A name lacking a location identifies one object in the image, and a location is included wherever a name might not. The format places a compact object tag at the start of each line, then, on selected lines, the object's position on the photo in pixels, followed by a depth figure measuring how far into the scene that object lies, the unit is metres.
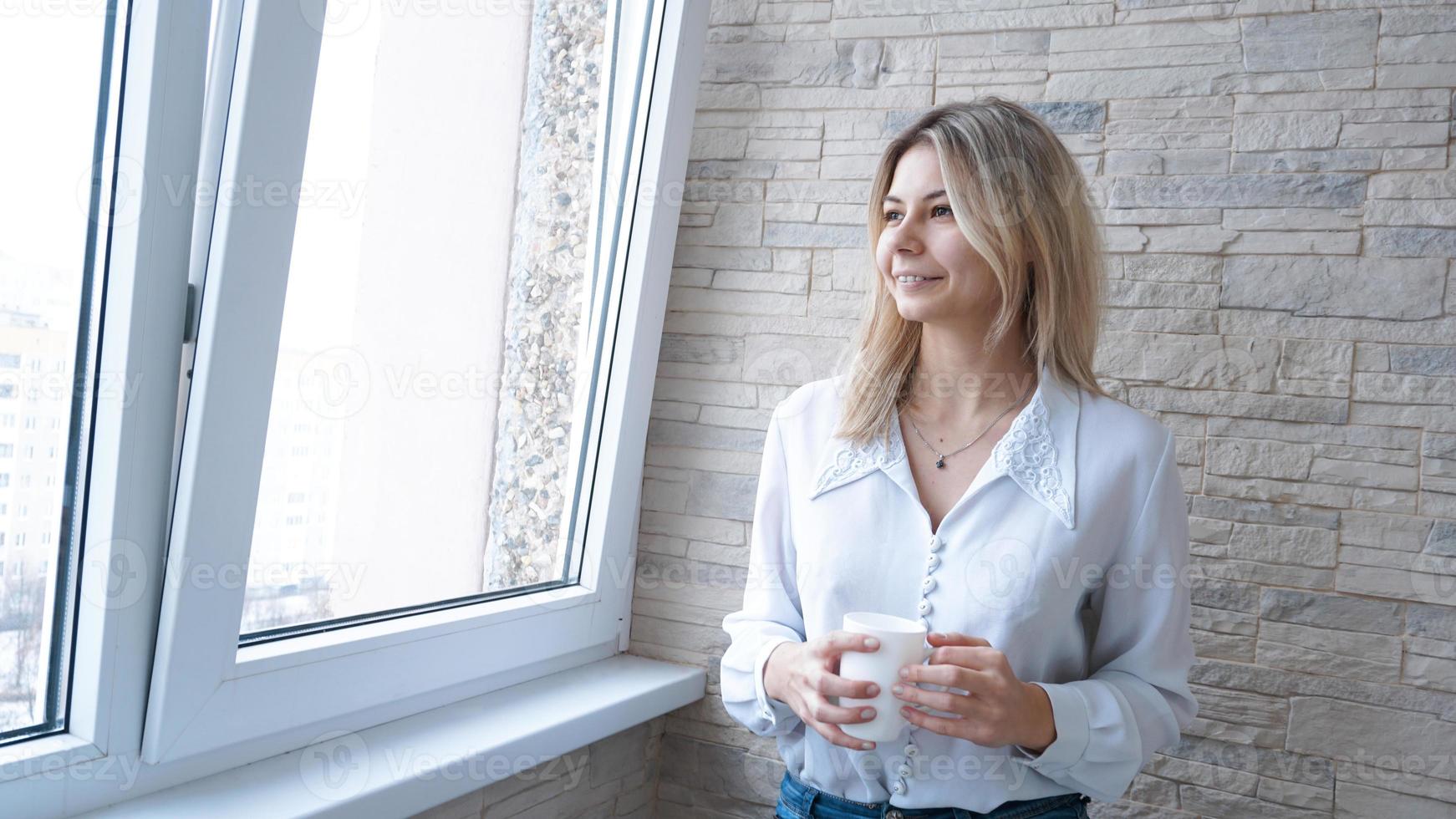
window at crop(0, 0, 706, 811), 1.16
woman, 1.29
